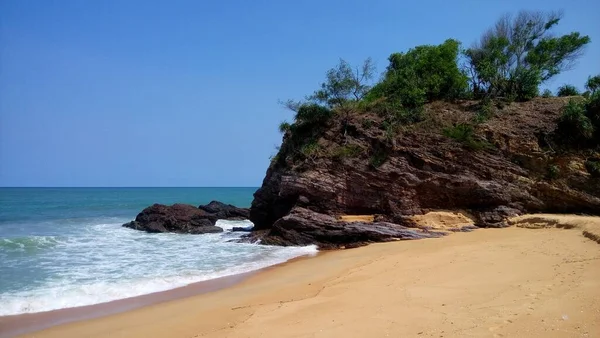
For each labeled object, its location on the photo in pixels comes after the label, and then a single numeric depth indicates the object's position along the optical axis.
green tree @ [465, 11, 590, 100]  23.50
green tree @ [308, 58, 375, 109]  23.31
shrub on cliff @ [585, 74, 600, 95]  22.57
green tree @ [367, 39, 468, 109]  22.97
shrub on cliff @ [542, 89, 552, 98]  23.92
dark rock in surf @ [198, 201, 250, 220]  36.91
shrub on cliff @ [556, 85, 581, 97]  24.69
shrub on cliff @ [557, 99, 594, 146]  19.43
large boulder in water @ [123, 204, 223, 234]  27.55
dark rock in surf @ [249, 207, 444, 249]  17.88
